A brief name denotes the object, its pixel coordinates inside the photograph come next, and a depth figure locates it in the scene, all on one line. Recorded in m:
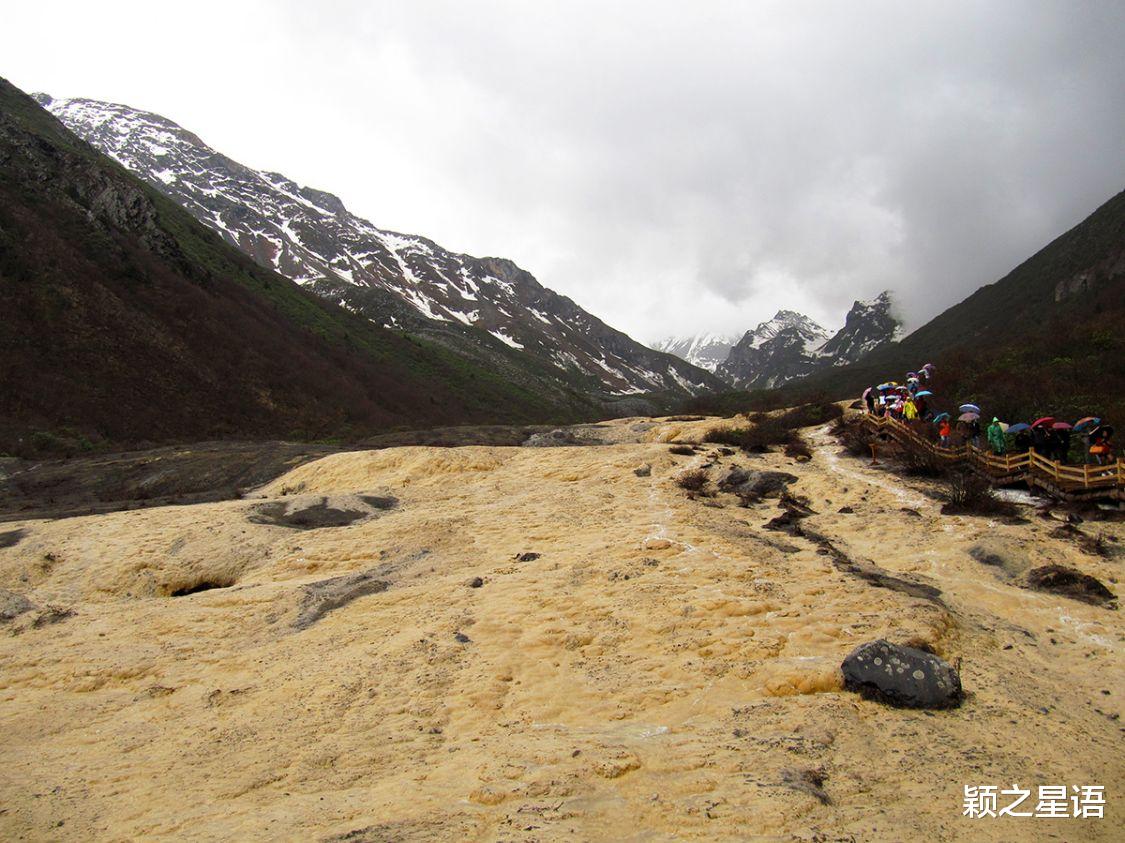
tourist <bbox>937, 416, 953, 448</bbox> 20.36
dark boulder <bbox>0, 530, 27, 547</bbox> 14.40
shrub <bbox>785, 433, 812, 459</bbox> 23.87
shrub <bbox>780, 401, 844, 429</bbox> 30.55
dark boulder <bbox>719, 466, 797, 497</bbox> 18.91
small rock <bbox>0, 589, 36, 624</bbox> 10.77
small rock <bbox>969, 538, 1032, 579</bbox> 11.72
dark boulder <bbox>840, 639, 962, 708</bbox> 6.66
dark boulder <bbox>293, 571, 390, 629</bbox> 10.69
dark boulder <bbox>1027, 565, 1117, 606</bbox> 10.37
